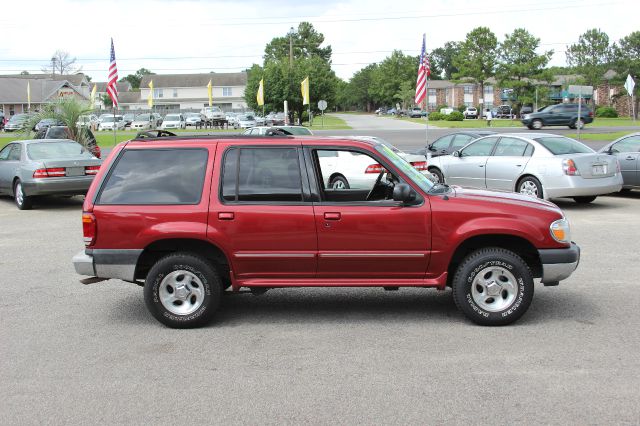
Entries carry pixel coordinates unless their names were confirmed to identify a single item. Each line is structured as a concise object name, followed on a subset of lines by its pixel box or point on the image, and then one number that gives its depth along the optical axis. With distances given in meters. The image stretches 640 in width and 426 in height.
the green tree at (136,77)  186.12
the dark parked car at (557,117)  51.14
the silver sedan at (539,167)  14.60
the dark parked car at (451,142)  19.20
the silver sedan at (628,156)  16.39
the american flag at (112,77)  31.45
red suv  6.58
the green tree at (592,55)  84.94
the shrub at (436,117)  81.75
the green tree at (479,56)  76.31
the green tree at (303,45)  124.69
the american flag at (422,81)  28.31
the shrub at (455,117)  78.19
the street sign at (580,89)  26.33
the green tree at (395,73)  124.44
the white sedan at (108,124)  66.50
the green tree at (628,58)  81.38
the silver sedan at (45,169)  15.64
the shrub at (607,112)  79.00
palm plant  23.70
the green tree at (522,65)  74.38
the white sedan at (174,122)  62.50
